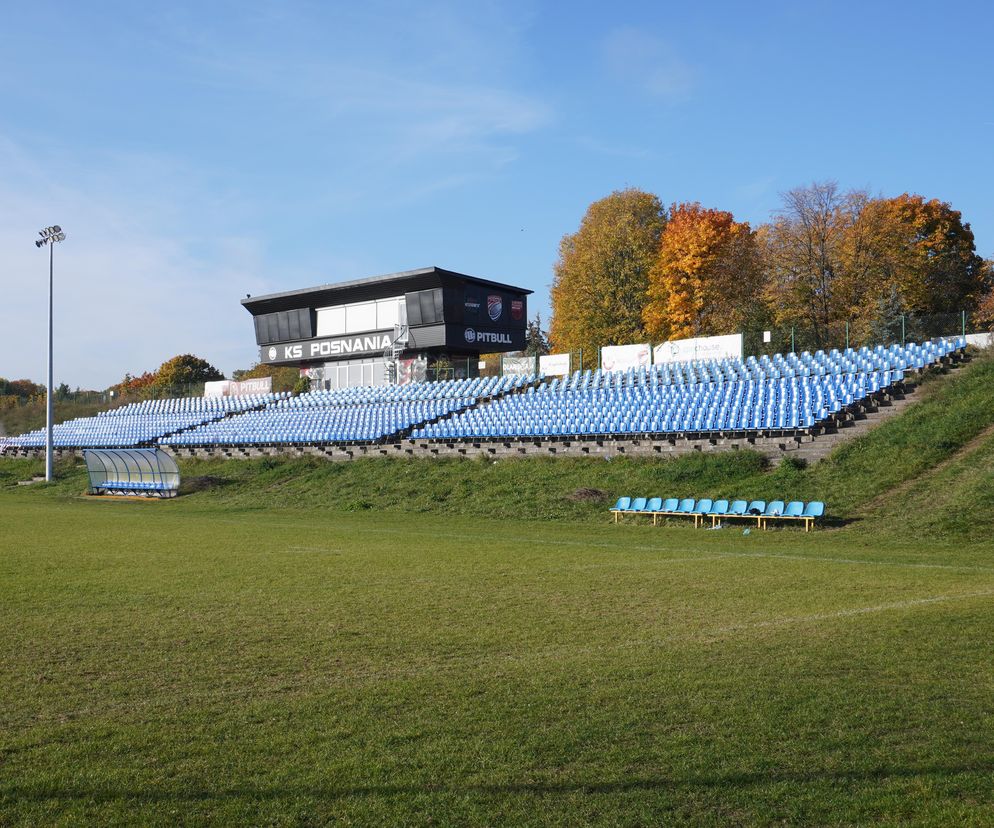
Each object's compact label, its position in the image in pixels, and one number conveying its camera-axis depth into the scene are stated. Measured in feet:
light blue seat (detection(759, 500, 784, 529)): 71.92
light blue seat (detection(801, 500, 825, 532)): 70.28
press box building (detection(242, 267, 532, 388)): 160.86
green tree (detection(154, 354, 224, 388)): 328.08
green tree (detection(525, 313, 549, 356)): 257.42
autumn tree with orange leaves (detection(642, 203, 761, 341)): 175.94
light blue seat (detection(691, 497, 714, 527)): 75.61
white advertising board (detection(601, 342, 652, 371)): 137.03
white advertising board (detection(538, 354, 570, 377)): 145.48
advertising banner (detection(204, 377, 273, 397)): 189.72
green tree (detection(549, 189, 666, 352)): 196.24
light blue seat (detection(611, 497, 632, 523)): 81.63
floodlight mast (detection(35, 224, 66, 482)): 143.33
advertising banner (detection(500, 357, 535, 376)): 151.84
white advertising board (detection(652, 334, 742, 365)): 125.90
